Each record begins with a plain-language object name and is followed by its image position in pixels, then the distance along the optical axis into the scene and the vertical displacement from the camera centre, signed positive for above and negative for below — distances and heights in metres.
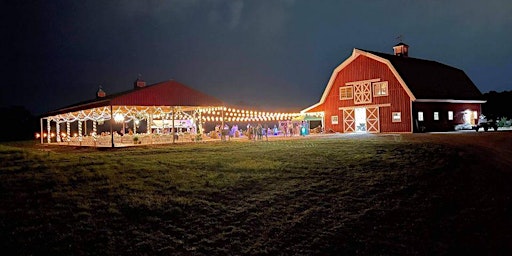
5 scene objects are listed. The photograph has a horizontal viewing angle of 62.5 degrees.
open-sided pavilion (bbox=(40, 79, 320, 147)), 23.66 +1.35
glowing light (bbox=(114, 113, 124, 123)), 26.87 +1.11
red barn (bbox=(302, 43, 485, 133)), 26.00 +1.96
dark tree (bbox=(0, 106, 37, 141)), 52.09 +1.82
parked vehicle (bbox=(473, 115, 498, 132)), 25.58 -0.06
